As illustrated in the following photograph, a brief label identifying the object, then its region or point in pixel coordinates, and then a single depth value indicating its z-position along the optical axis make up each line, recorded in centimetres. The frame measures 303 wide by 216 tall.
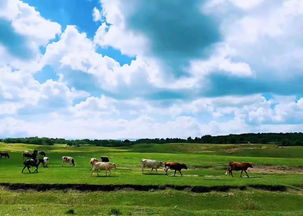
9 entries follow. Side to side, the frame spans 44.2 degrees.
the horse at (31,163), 4628
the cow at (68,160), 5741
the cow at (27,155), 6704
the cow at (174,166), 4606
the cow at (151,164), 4909
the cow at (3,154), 7512
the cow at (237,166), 4606
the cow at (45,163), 5437
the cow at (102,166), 4400
